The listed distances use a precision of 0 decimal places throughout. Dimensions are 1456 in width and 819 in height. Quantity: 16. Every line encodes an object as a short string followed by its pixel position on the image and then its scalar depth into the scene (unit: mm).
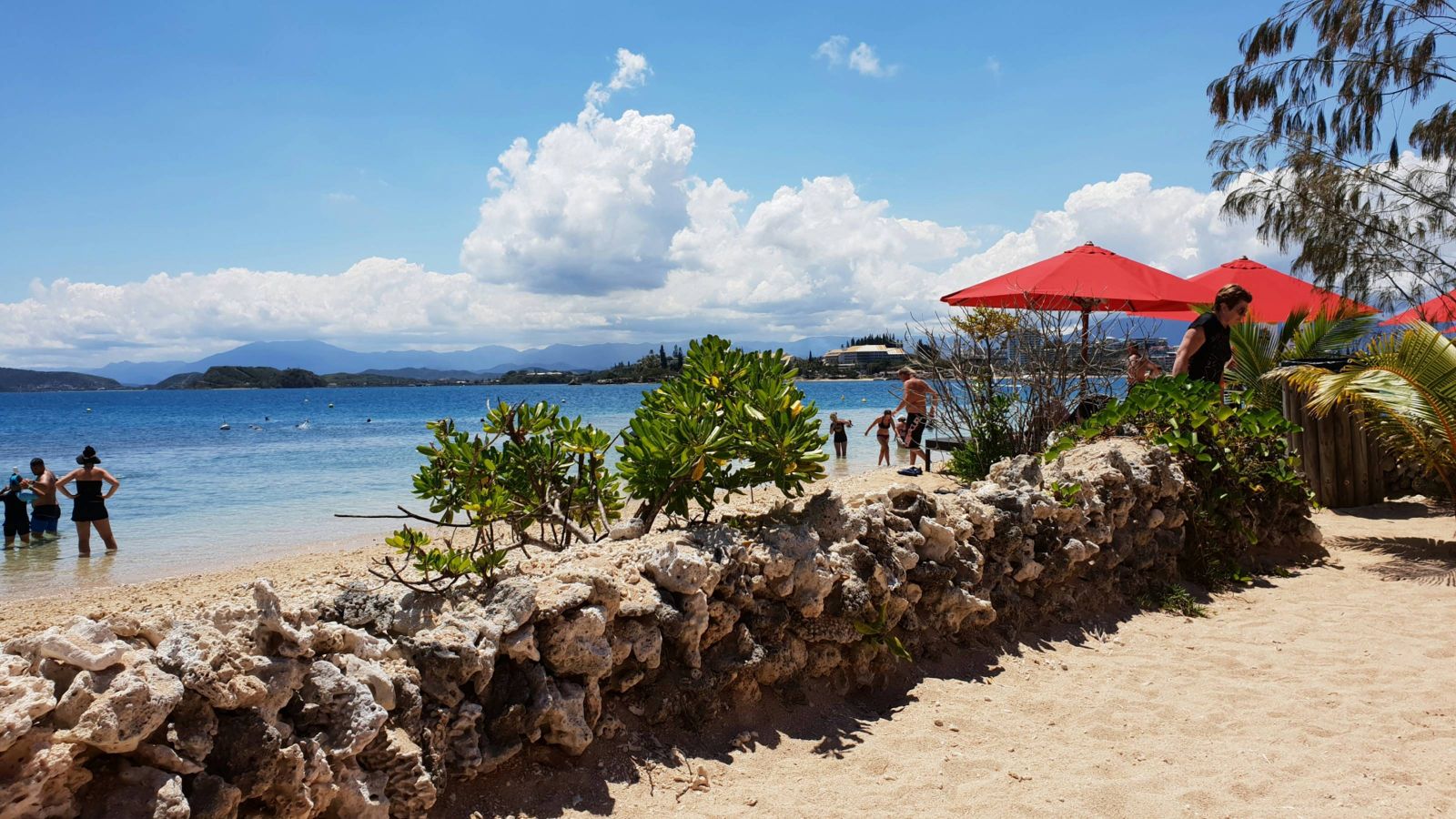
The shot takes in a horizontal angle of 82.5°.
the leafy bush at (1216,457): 5598
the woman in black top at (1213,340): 6289
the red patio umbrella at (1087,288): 8375
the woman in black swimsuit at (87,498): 10703
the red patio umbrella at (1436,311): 11308
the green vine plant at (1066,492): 4723
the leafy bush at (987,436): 7109
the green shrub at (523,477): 3799
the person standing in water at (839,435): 16734
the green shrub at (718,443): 3516
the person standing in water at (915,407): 10867
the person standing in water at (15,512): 11312
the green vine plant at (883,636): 3533
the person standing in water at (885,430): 15008
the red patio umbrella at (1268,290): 10493
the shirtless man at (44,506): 11539
